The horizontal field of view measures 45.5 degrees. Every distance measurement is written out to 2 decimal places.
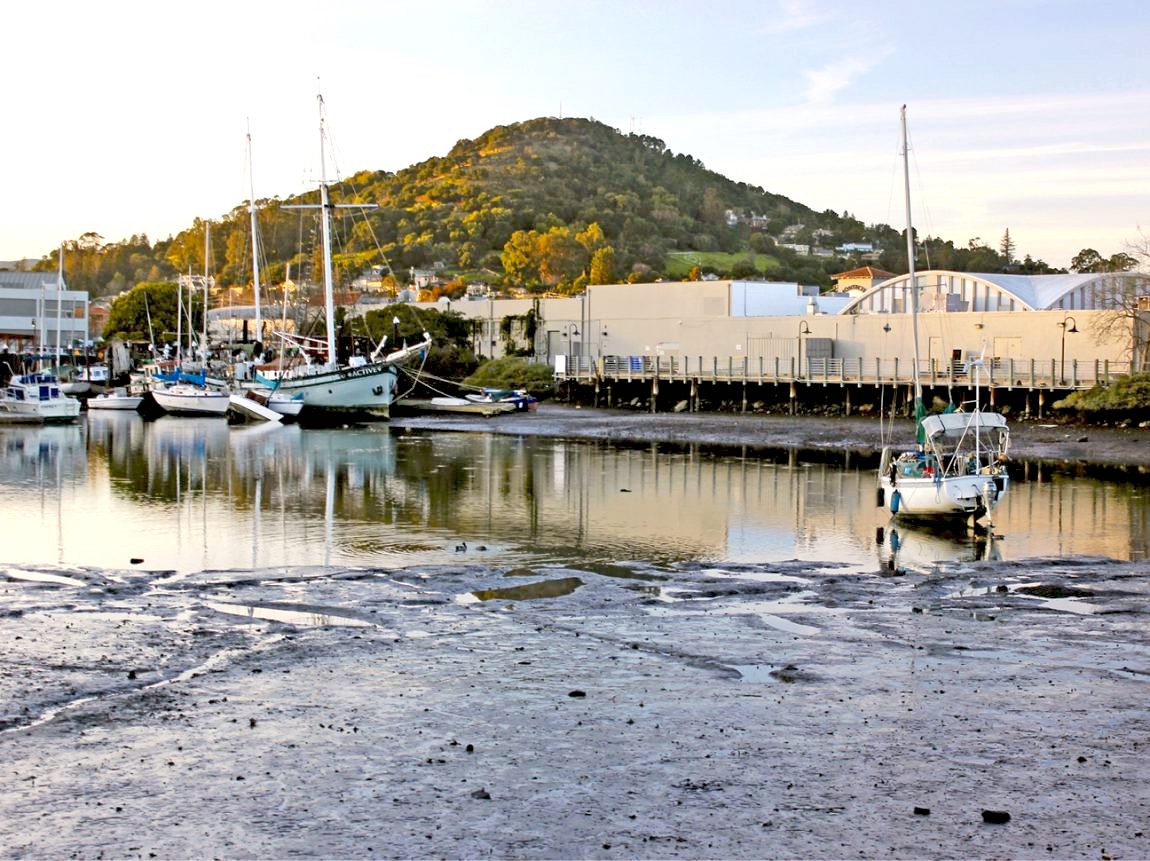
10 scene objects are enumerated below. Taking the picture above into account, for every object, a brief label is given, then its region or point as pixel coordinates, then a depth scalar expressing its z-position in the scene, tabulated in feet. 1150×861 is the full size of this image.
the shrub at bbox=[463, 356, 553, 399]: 273.54
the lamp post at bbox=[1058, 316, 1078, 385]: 206.82
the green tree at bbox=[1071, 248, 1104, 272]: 386.69
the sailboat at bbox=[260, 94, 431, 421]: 234.79
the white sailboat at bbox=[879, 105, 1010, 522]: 95.04
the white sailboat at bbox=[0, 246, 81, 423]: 227.20
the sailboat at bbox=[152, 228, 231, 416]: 255.29
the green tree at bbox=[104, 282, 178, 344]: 403.75
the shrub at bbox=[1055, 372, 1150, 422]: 181.16
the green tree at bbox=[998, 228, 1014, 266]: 606.96
